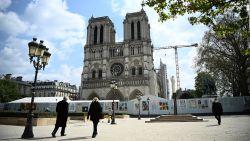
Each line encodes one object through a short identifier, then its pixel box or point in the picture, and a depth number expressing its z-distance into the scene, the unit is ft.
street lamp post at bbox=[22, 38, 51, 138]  20.87
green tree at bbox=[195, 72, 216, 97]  90.91
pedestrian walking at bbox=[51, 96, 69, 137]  21.81
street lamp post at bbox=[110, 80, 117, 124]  57.45
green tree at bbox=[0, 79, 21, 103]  130.83
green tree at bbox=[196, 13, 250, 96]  75.28
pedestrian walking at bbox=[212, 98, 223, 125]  33.94
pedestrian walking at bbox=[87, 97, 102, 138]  21.68
